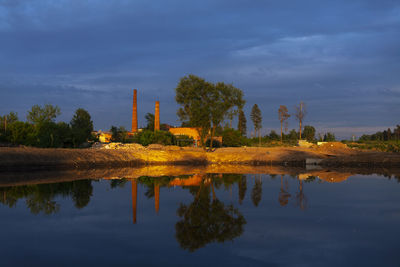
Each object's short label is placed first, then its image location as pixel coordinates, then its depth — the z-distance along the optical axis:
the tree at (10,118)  51.62
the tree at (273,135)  74.68
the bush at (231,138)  56.59
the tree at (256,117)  90.31
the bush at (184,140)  49.17
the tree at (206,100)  40.91
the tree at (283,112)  68.75
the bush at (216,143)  52.05
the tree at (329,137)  64.19
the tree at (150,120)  76.12
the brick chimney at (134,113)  73.06
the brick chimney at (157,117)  71.19
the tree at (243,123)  92.77
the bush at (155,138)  46.25
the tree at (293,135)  72.59
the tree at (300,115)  62.03
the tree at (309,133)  68.79
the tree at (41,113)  56.69
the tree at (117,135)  51.40
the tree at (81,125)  37.38
